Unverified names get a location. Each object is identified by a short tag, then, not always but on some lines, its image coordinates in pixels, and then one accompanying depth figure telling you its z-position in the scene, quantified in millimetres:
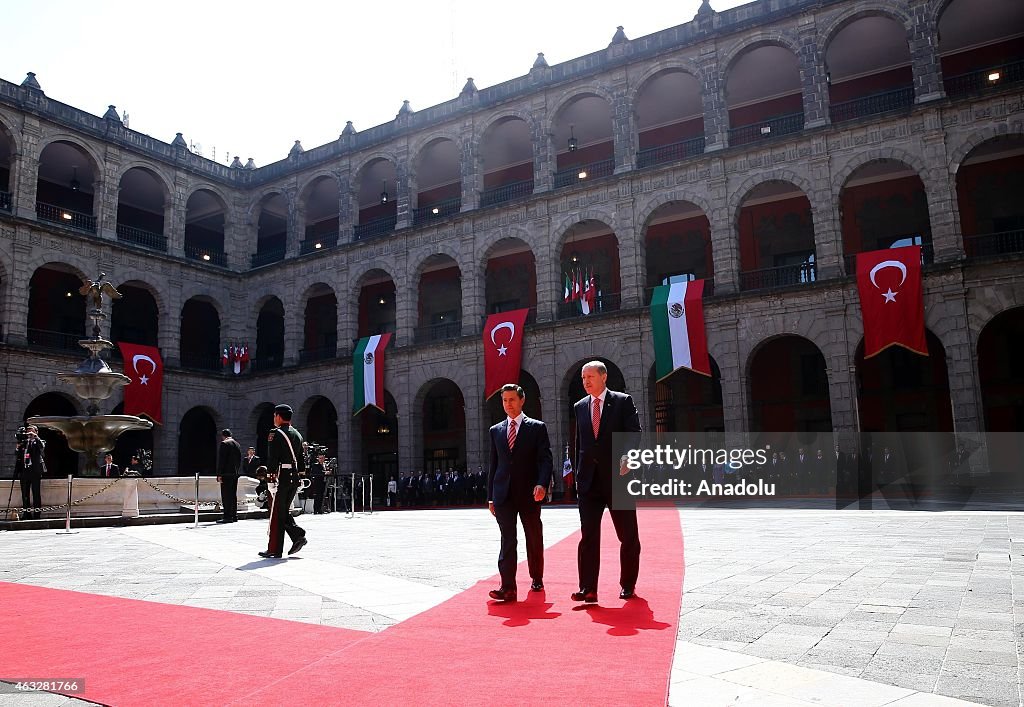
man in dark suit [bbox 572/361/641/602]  5828
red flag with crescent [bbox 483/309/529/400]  27234
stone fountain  17469
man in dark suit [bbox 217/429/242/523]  15047
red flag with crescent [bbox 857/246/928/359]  21312
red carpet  3604
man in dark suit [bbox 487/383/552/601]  6168
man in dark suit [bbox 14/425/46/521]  14969
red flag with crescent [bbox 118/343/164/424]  29844
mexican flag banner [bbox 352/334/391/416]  30219
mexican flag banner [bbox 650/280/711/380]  24078
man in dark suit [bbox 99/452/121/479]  18500
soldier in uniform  8938
